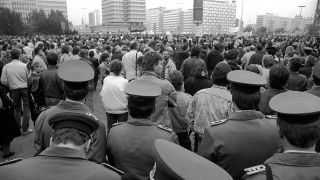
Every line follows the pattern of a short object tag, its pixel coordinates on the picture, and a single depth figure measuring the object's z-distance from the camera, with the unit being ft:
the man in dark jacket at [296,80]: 16.51
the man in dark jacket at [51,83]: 17.38
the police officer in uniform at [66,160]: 4.87
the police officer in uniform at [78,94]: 8.19
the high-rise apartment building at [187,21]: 548.72
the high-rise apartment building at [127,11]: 442.91
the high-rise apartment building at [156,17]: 608.60
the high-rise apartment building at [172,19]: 569.64
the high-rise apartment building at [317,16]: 165.94
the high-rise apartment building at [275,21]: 562.09
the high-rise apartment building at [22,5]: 367.25
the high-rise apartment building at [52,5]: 419.33
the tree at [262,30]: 344.49
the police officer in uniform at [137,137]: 8.00
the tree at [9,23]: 181.88
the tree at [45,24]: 221.87
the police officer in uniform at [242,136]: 7.75
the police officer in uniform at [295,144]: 5.18
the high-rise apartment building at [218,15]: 486.38
